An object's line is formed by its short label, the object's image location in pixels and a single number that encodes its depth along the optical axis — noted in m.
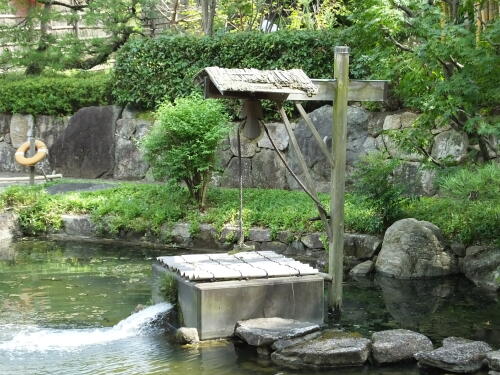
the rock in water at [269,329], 7.84
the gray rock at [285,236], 12.24
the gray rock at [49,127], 19.00
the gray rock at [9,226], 14.09
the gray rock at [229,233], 12.66
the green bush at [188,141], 13.30
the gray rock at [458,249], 11.24
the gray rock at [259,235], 12.47
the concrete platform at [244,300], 8.12
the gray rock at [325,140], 15.36
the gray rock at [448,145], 13.66
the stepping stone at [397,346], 7.62
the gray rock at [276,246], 12.32
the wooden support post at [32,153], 16.17
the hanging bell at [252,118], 8.70
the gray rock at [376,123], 15.23
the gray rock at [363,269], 11.27
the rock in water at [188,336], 8.08
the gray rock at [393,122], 14.95
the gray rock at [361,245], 11.62
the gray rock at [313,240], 12.04
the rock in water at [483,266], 10.51
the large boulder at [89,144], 18.20
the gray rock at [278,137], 16.03
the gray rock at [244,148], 16.33
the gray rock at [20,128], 19.45
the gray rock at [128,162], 17.72
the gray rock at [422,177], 13.96
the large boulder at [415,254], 11.03
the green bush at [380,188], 11.65
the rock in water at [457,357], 7.32
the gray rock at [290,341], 7.71
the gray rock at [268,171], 16.08
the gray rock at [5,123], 19.81
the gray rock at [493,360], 7.20
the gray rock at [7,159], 19.64
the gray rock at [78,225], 13.96
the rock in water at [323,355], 7.52
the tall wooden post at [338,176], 8.99
